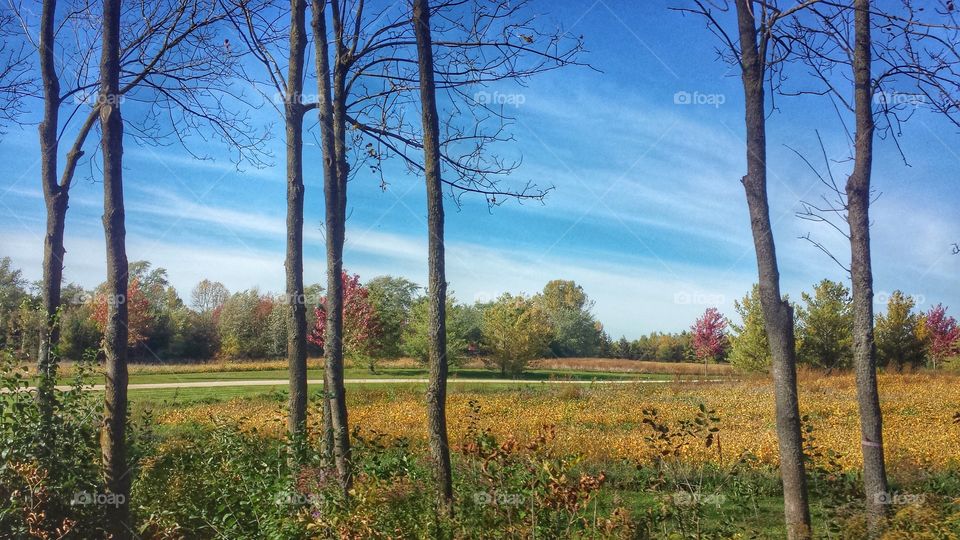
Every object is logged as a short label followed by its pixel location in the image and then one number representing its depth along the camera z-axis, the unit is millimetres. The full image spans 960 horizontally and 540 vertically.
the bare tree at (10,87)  9770
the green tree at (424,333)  29891
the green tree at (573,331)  55438
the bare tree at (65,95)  7645
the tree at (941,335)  40281
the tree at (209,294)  59469
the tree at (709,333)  46594
